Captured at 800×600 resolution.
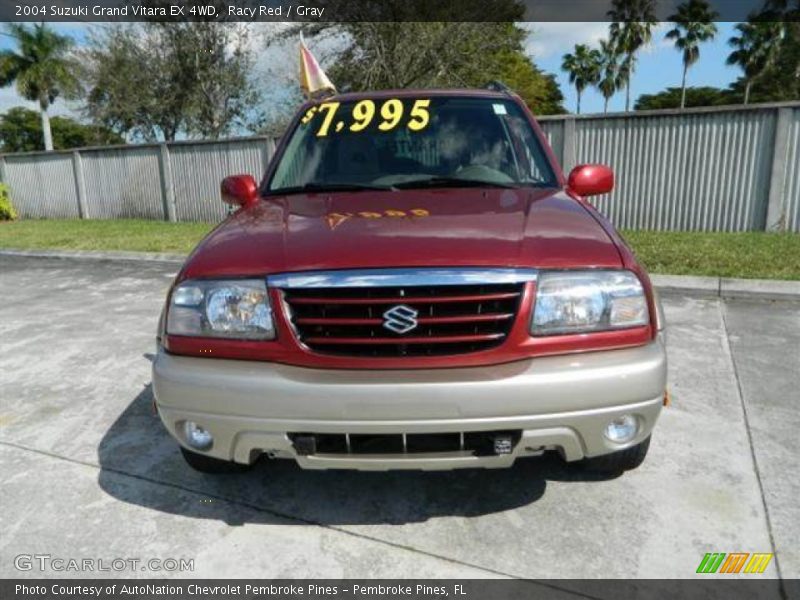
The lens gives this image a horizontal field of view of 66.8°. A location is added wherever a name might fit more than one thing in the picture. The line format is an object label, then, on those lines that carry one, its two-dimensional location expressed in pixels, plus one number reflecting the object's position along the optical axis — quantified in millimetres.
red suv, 1923
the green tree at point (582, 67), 52900
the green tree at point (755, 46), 34312
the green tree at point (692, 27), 40844
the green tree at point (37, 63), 32719
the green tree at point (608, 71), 48344
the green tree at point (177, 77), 23281
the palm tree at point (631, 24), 42219
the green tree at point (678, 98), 51259
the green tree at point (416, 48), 15859
